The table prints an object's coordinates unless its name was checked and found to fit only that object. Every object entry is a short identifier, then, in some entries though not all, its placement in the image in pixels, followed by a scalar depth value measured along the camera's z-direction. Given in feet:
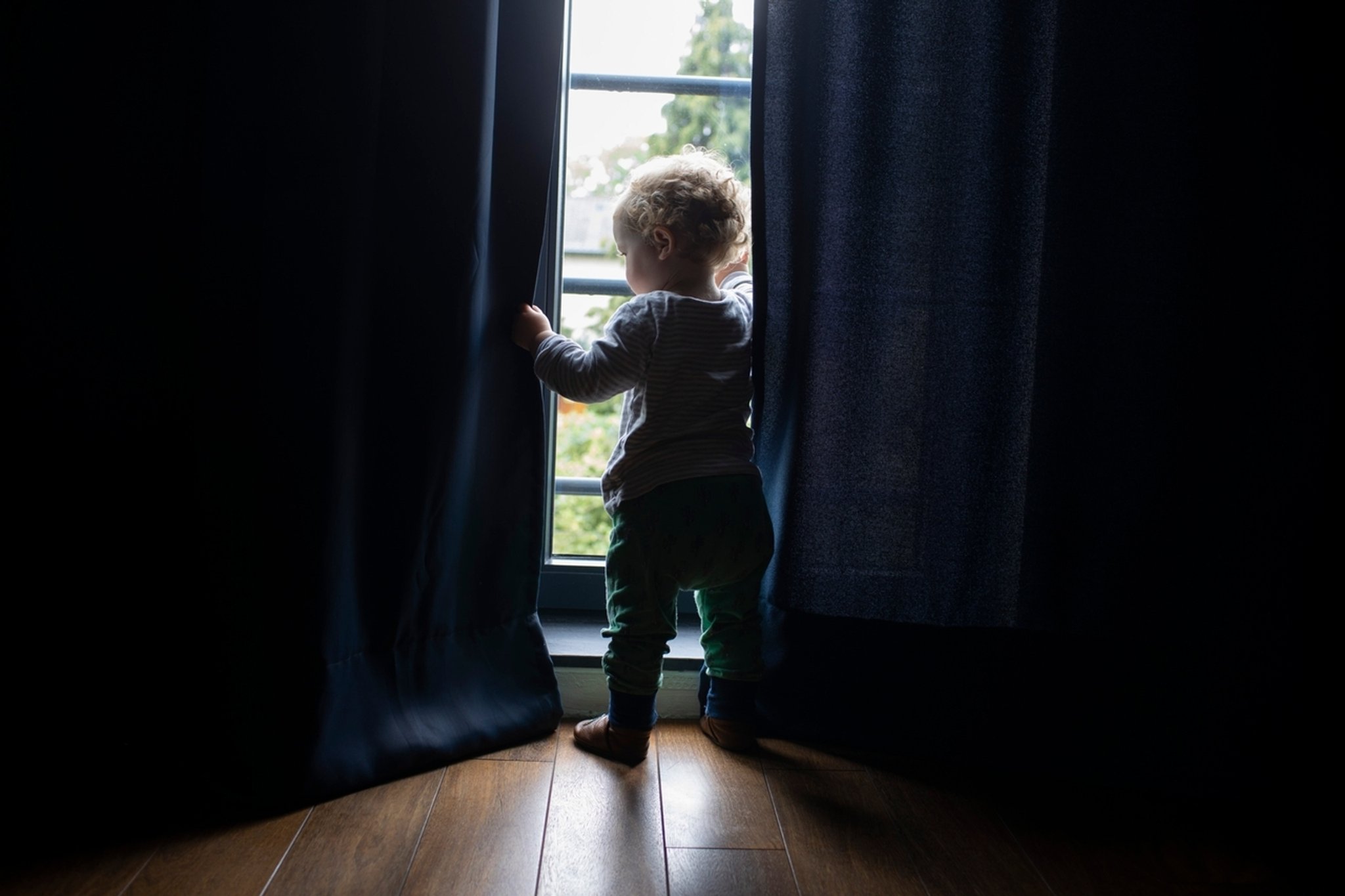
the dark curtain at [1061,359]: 4.44
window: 5.23
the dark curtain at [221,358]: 4.02
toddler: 4.50
